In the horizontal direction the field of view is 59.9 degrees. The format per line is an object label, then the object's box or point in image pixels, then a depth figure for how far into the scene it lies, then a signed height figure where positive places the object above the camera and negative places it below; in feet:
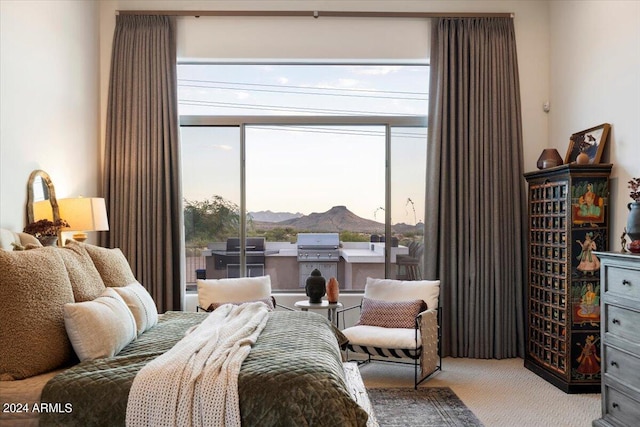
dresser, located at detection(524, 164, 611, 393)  13.83 -1.49
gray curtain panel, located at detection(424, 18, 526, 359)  17.30 +0.67
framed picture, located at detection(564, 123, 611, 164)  14.32 +1.89
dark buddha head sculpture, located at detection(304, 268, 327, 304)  16.02 -2.20
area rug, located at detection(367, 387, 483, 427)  11.82 -4.47
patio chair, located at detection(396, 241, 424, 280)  18.37 -1.68
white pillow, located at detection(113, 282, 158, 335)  10.62 -1.85
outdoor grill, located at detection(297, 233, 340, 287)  18.34 -1.36
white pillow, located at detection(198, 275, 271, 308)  15.71 -2.25
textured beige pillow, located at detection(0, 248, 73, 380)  7.96 -1.57
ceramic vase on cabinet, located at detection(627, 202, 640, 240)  11.33 -0.20
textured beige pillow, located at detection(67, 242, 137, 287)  11.32 -1.14
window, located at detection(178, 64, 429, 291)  18.19 +1.59
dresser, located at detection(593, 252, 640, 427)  10.39 -2.48
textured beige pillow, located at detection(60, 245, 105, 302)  9.71 -1.13
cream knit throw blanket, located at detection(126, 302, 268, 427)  7.37 -2.41
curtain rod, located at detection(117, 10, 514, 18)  17.37 +6.26
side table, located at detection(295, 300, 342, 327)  15.78 -2.67
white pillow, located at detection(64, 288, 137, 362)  8.52 -1.85
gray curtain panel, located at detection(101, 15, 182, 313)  17.19 +1.74
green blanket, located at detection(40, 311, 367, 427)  7.37 -2.45
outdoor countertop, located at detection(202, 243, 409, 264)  18.39 -1.36
